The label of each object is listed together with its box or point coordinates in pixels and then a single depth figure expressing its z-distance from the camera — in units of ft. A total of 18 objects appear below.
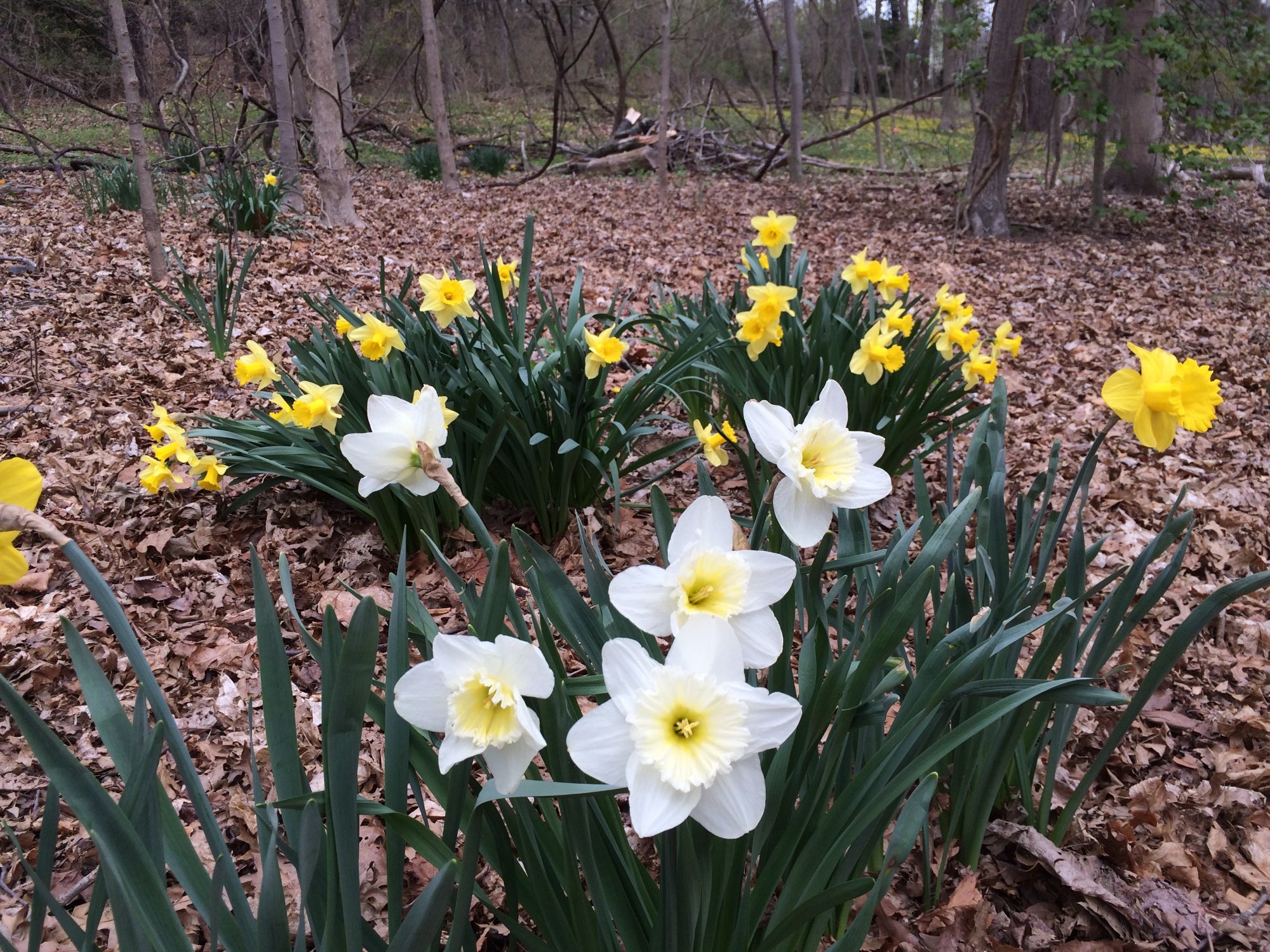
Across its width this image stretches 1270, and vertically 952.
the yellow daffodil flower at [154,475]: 7.79
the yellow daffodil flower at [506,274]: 9.13
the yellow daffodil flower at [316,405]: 6.72
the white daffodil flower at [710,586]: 2.68
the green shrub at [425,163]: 33.17
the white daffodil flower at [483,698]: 2.43
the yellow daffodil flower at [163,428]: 7.92
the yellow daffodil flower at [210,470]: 7.90
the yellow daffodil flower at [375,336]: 7.34
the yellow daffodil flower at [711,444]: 7.98
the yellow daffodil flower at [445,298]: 7.54
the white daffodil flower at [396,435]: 3.31
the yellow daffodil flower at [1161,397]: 3.75
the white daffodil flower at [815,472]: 2.97
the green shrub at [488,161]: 33.91
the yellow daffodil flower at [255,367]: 7.76
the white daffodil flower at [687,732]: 2.28
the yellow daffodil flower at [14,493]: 2.09
